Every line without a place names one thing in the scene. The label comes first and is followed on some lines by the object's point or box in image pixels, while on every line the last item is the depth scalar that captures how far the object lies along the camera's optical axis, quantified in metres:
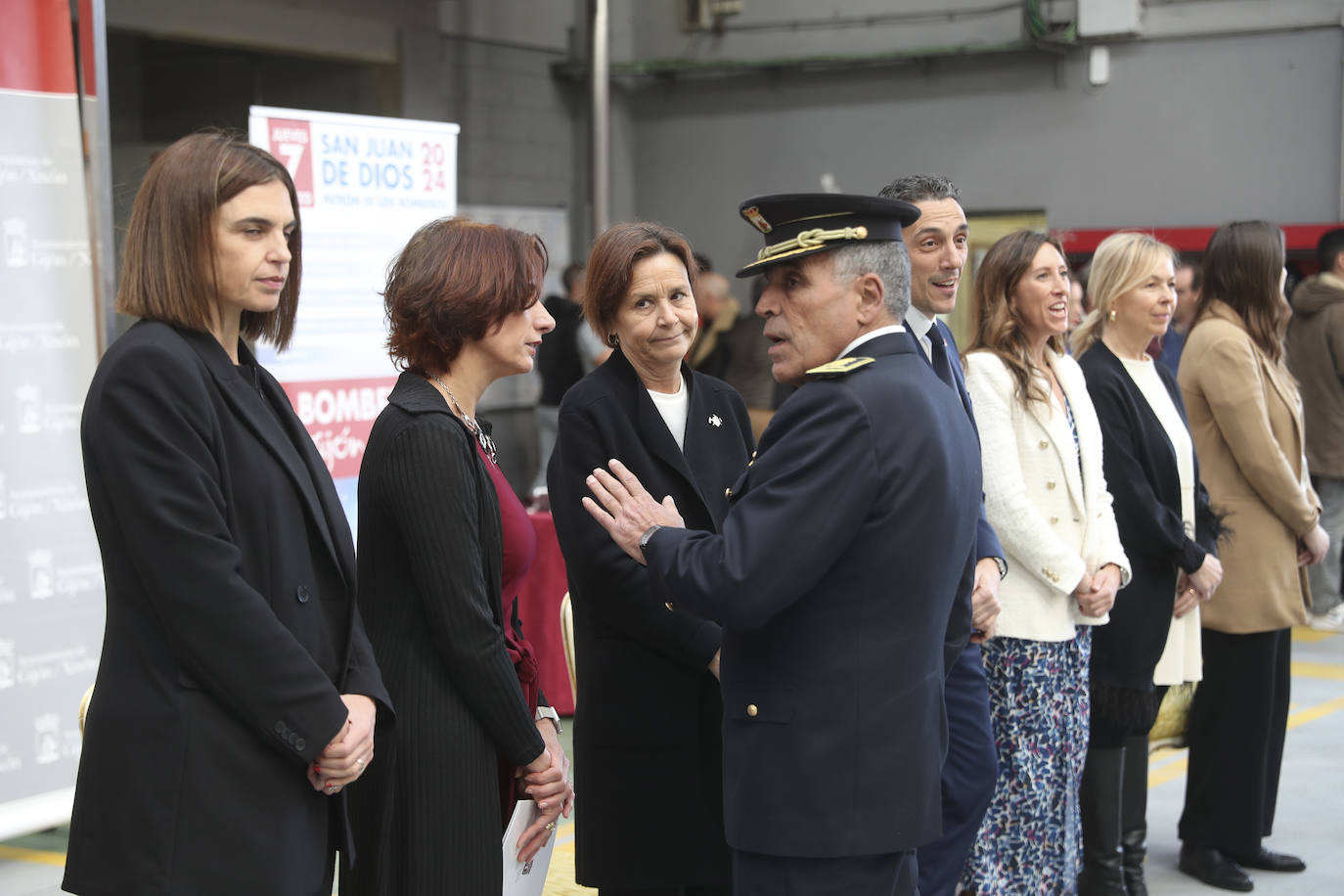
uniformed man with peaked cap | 2.04
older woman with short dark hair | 2.60
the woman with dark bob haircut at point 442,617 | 2.15
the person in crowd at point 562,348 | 8.84
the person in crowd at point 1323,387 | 7.45
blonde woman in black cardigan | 3.62
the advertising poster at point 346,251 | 4.78
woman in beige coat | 4.02
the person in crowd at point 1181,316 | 6.61
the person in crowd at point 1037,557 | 3.32
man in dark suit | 2.98
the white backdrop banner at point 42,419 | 3.98
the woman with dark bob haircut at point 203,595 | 1.82
